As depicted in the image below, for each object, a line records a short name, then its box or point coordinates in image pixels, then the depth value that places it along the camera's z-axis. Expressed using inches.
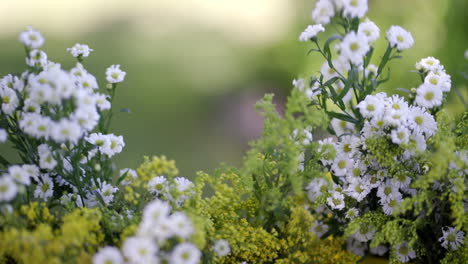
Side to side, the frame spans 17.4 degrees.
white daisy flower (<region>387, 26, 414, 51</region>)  38.6
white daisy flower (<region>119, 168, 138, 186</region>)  38.8
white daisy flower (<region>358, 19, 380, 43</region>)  38.4
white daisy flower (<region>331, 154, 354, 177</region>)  39.7
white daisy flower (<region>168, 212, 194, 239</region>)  34.9
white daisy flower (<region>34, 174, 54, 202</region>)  38.4
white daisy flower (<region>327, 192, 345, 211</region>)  39.4
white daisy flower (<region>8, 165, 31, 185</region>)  36.6
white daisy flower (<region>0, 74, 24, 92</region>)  37.7
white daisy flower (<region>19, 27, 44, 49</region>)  37.1
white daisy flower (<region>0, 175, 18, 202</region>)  35.7
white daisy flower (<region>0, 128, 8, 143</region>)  36.6
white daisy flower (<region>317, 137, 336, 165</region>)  38.7
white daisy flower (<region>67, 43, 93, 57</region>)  38.9
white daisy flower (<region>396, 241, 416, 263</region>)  39.3
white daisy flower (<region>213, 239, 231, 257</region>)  37.4
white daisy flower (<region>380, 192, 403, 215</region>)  39.0
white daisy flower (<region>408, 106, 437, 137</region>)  38.8
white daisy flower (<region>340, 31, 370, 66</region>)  37.7
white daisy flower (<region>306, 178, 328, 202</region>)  38.9
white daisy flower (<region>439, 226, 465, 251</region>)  38.6
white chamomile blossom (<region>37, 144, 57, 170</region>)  37.4
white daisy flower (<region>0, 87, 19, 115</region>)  37.5
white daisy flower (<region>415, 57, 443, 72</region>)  39.5
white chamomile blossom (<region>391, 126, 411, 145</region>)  38.1
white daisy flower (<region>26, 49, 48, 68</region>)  37.6
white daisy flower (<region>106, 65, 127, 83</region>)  38.6
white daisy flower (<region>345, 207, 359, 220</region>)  39.7
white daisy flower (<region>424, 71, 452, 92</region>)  39.0
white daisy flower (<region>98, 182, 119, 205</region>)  39.2
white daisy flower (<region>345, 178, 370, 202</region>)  39.3
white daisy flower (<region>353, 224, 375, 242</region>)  39.5
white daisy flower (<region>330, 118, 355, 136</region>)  40.7
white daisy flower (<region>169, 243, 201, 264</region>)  35.0
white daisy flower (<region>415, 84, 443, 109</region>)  38.9
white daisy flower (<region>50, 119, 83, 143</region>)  36.2
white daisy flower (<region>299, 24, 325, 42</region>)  38.7
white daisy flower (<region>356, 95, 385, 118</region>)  38.5
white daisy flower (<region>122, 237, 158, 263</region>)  34.8
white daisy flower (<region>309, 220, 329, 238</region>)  40.7
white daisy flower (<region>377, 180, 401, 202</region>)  39.1
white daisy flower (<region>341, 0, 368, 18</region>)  37.8
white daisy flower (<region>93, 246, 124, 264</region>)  35.3
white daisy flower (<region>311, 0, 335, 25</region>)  37.9
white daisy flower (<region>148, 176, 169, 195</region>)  38.5
